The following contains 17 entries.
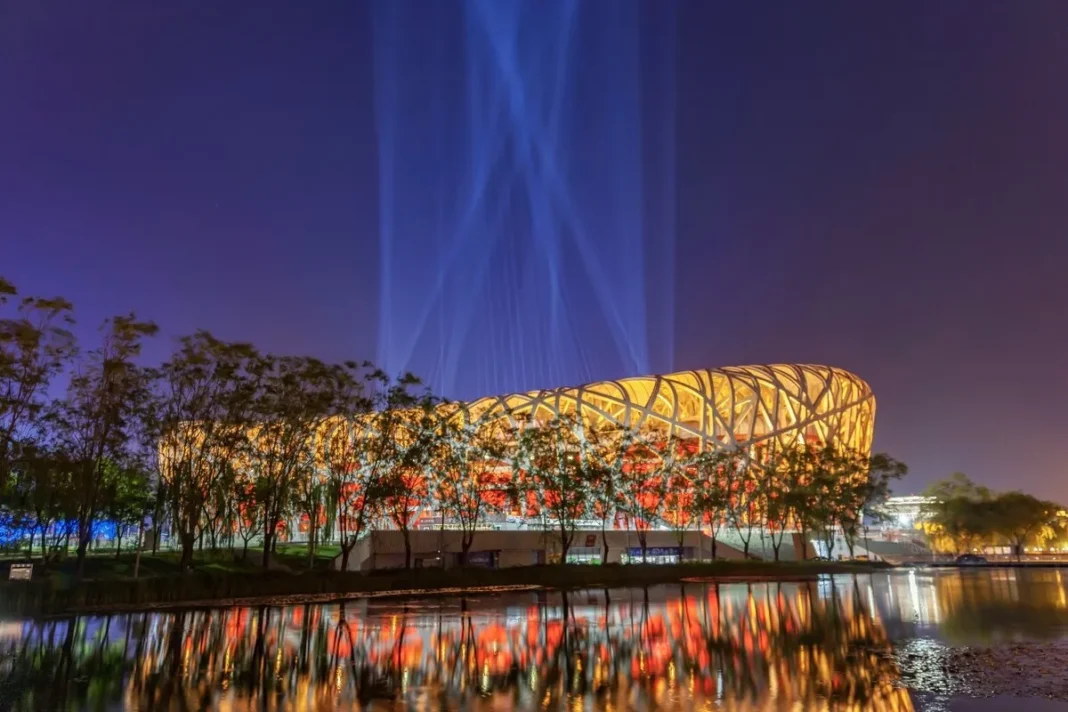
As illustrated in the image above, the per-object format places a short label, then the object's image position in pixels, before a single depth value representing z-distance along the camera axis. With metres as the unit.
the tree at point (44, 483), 36.91
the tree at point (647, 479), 51.54
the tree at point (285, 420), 35.88
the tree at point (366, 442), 39.06
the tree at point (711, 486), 53.97
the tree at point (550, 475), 46.44
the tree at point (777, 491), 55.31
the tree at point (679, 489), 53.94
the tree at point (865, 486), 60.00
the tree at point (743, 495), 56.31
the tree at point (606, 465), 48.16
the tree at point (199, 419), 34.47
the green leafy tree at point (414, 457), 40.34
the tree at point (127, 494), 38.74
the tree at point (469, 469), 43.69
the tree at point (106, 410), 32.16
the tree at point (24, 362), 26.19
